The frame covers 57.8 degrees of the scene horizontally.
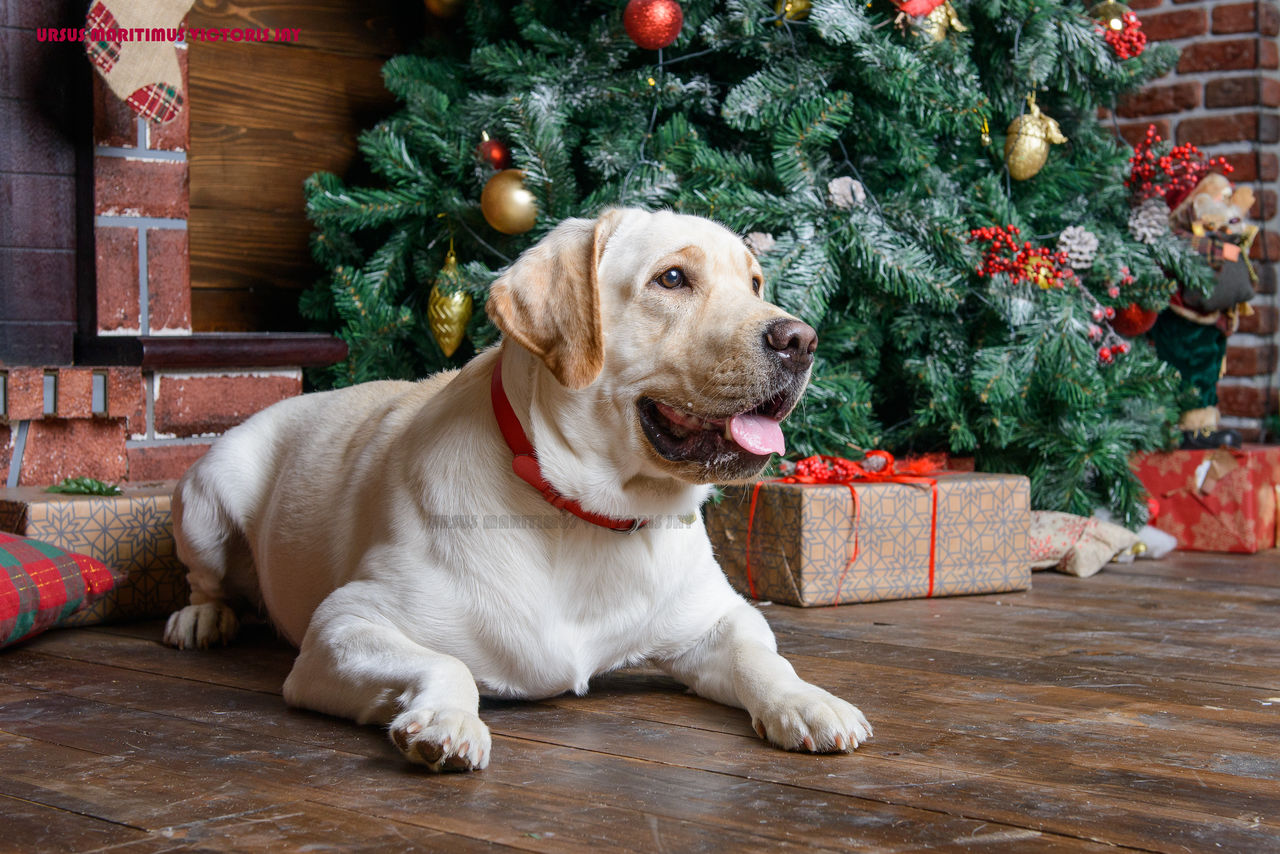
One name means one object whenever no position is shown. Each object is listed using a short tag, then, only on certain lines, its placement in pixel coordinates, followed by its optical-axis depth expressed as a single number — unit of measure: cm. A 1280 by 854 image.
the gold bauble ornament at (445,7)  344
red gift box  374
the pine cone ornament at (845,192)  299
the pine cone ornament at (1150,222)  359
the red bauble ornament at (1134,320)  367
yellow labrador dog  170
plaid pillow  218
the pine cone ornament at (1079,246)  340
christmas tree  295
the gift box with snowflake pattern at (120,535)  250
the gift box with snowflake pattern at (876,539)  278
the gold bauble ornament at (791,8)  295
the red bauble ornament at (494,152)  311
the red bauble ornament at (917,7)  296
